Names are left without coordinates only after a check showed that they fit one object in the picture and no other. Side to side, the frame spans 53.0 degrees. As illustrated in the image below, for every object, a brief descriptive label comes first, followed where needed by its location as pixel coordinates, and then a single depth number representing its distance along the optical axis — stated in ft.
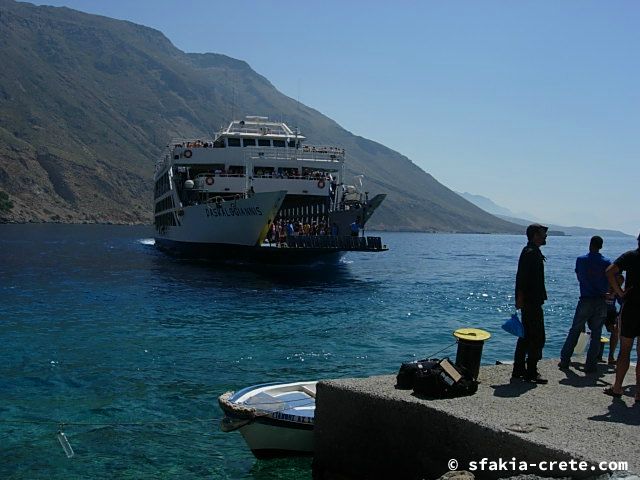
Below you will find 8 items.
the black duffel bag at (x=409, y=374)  21.99
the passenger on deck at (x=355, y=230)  114.11
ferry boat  106.93
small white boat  24.75
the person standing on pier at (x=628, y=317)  22.29
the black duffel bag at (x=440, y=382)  21.31
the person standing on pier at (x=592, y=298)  26.50
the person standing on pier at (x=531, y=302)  24.58
